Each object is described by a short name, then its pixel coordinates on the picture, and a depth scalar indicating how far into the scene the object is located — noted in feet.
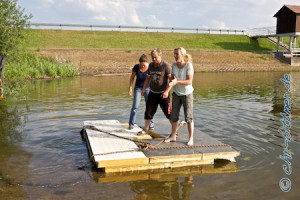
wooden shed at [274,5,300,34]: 151.94
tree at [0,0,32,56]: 49.26
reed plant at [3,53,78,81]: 85.76
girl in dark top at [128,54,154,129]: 27.45
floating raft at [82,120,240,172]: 21.09
